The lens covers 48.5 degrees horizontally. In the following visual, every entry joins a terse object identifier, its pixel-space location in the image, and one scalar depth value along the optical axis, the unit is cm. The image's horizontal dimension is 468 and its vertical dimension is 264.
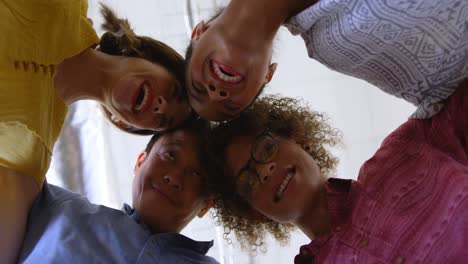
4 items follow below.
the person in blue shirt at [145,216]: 87
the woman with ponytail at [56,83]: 76
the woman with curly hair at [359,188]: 75
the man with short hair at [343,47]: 64
